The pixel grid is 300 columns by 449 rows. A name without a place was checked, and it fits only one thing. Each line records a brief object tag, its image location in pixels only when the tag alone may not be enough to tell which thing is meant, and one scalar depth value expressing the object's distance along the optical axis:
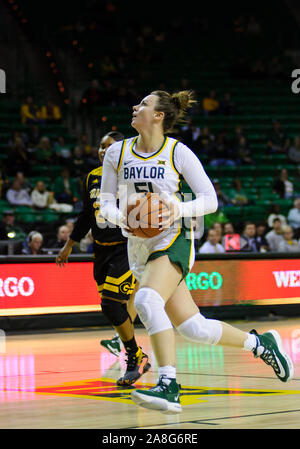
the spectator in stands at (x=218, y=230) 14.34
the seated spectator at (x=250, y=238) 14.57
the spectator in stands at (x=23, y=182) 17.34
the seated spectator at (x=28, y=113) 20.36
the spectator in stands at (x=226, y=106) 22.81
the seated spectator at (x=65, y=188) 17.58
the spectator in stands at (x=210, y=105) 22.84
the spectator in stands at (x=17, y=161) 18.45
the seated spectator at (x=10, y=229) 14.13
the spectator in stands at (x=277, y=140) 21.94
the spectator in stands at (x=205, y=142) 20.81
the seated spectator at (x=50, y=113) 20.89
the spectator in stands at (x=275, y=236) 15.86
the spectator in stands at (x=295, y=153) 21.58
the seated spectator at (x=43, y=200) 16.97
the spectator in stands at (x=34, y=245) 13.07
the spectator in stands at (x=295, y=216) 18.19
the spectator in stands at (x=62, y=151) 19.22
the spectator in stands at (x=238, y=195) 19.19
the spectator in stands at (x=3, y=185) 17.59
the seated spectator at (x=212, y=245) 14.14
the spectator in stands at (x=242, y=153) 21.16
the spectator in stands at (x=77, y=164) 18.72
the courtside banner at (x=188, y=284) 12.20
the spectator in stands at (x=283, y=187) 20.06
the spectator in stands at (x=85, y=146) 19.77
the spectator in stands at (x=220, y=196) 18.47
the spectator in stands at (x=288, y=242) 15.45
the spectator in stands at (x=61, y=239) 13.54
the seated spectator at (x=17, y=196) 17.03
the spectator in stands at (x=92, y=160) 19.08
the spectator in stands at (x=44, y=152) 19.11
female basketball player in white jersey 5.38
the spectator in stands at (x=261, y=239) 15.22
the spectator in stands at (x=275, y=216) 17.53
